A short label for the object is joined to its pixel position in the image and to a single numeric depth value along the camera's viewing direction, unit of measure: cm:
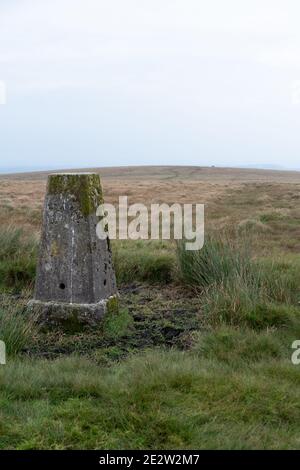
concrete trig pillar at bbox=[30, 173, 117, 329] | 658
